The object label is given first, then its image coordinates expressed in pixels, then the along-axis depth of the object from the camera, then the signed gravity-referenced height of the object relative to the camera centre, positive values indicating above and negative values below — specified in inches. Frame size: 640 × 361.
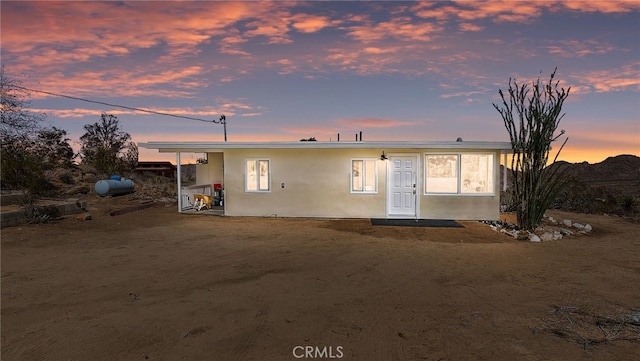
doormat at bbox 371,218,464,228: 438.0 -64.3
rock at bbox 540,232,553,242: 361.7 -66.7
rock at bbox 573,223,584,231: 415.5 -64.5
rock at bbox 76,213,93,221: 456.4 -58.3
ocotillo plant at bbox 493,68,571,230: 388.8 +29.2
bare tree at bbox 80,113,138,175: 1513.3 +146.4
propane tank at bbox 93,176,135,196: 687.1 -28.1
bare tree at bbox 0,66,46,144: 733.0 +125.5
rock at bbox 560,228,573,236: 385.1 -65.6
